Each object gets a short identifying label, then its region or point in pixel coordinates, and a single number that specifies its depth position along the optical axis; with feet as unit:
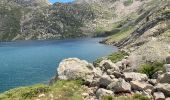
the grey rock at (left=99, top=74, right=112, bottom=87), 40.13
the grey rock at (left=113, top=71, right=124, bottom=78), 41.82
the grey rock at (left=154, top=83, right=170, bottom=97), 35.74
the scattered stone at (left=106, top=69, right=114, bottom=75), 44.19
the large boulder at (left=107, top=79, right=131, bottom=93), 37.78
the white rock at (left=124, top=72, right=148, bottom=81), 40.09
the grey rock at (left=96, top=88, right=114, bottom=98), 37.14
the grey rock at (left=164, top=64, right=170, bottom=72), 41.03
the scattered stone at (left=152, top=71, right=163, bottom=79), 42.54
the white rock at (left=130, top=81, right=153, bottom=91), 37.96
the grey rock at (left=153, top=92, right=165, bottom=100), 34.70
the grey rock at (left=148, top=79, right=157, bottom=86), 39.30
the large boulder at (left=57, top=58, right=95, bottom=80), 46.67
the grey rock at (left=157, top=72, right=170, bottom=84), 38.00
